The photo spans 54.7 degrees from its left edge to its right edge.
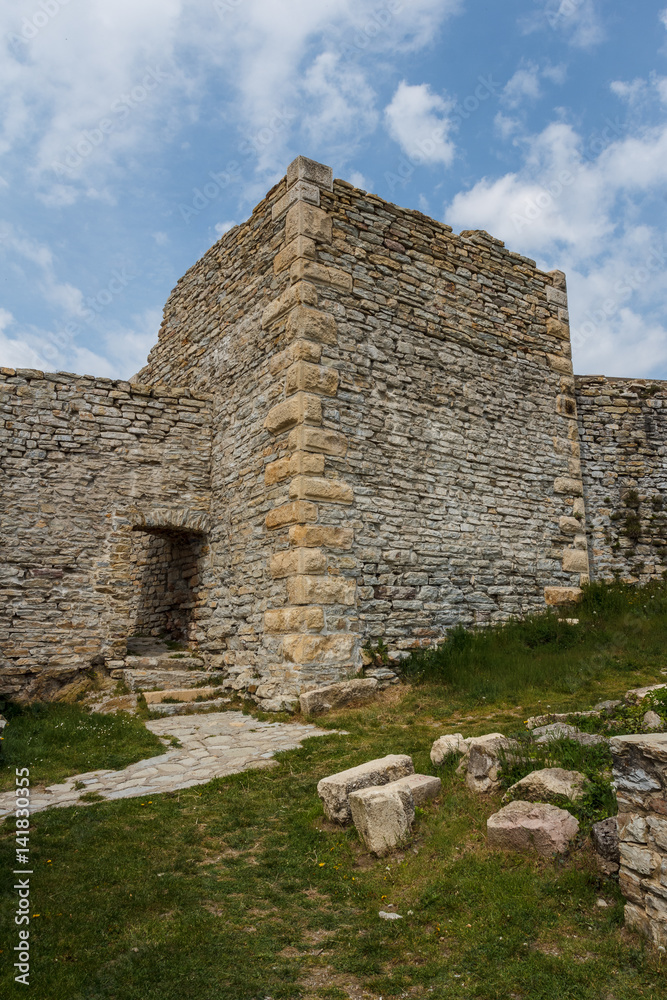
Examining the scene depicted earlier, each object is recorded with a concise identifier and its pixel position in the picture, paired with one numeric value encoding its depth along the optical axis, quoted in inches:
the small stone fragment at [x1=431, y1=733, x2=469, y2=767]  167.5
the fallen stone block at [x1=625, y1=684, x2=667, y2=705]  173.2
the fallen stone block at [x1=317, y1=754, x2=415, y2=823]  147.1
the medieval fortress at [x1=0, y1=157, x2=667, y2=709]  288.5
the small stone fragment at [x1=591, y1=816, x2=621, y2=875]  109.2
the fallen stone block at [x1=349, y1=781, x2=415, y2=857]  133.7
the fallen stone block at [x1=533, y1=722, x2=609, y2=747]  148.1
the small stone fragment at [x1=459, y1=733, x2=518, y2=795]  146.2
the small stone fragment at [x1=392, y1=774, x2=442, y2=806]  145.3
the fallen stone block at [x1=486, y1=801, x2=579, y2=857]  118.7
